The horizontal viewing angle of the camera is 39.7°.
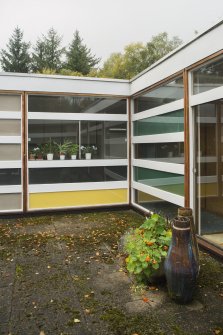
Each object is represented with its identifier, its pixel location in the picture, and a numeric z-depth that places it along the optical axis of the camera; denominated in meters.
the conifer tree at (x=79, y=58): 39.56
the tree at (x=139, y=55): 39.56
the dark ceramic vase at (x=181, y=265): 3.20
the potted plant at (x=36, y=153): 7.27
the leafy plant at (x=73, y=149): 7.58
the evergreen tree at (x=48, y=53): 39.91
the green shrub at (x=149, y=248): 3.55
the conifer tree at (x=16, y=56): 39.41
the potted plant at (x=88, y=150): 7.64
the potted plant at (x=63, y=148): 7.49
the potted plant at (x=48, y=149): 7.38
